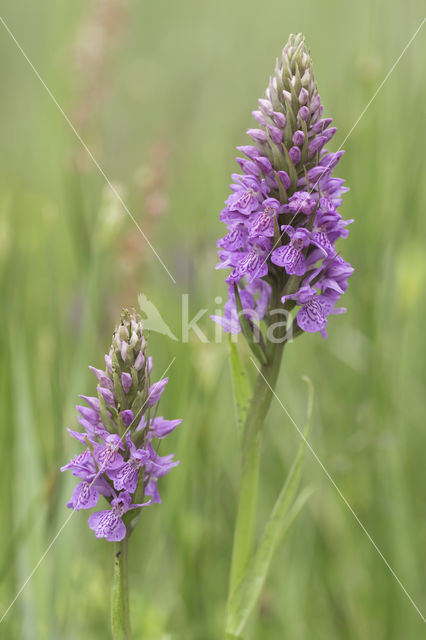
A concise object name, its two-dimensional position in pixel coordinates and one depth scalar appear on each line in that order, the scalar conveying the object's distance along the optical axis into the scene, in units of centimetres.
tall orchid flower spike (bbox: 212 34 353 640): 76
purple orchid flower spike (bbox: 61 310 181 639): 74
